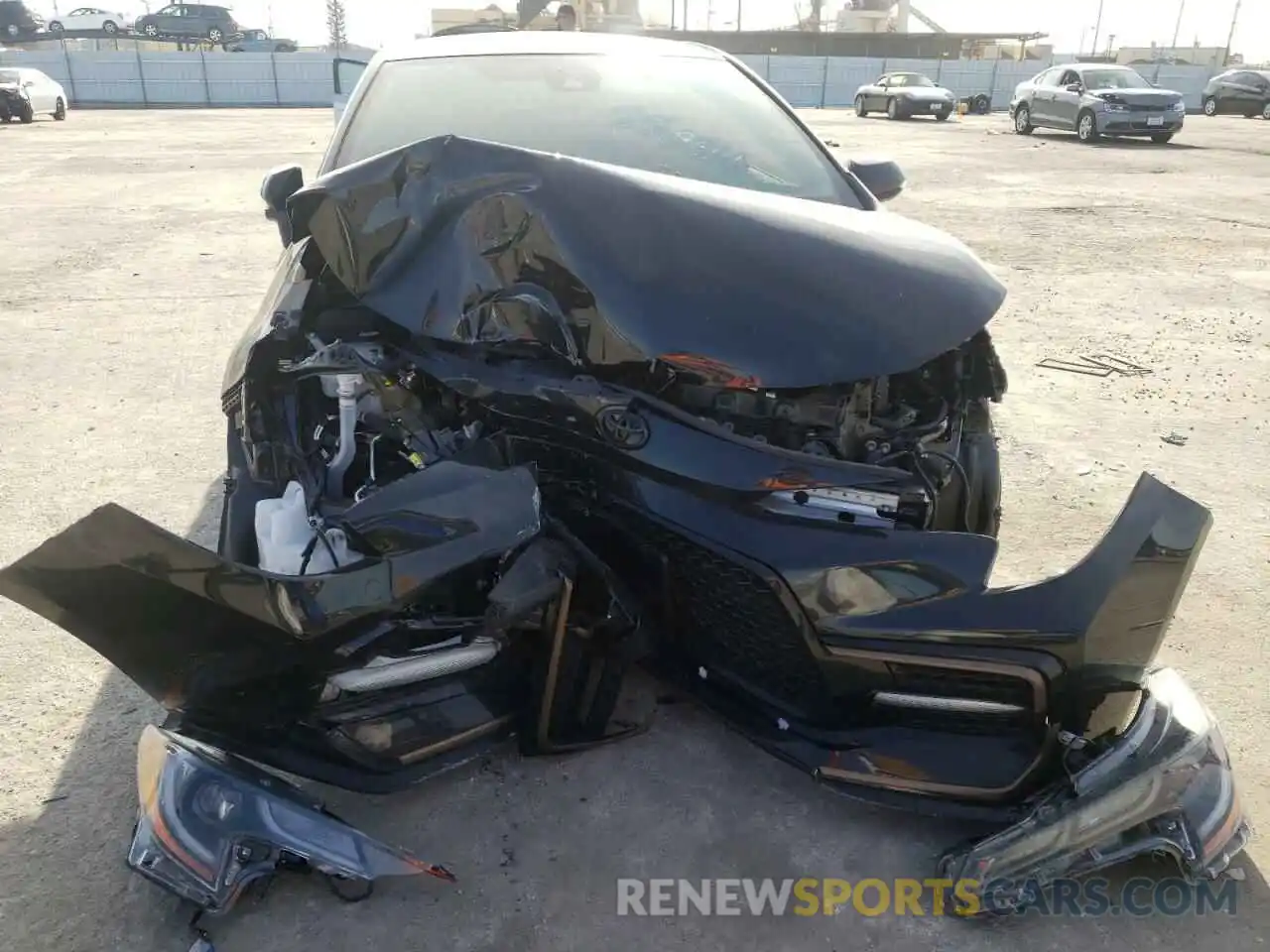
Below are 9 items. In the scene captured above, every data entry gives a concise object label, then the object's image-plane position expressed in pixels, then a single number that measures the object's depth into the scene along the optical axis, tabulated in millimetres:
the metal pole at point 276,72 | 32500
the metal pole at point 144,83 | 31328
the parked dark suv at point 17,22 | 35656
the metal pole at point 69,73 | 31328
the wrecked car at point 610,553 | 1844
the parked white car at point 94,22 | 40125
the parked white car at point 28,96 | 21703
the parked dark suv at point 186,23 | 36500
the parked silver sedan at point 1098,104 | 17938
